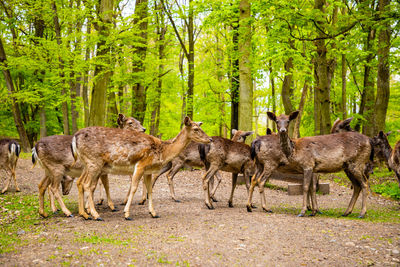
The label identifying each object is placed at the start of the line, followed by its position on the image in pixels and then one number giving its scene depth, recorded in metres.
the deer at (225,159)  8.86
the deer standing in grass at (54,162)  7.79
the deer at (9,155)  11.16
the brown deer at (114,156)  7.25
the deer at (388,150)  9.51
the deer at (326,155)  7.92
